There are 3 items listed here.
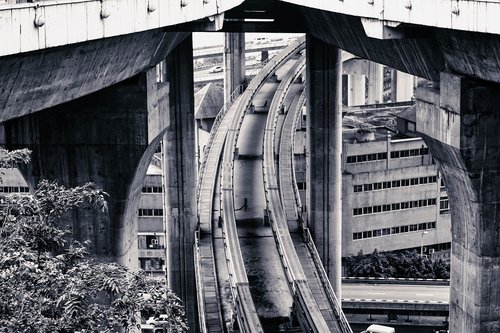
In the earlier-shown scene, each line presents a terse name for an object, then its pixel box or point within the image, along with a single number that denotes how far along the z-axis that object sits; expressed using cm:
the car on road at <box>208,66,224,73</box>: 17612
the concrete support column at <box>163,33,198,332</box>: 5169
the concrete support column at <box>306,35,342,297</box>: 5322
